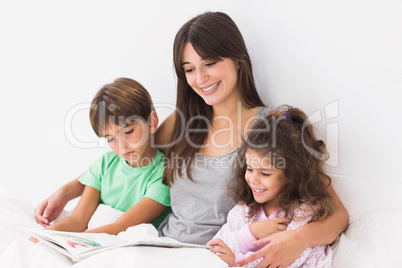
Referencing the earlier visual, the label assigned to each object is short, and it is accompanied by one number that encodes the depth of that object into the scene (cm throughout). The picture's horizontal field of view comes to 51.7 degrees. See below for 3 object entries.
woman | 147
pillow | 112
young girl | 125
